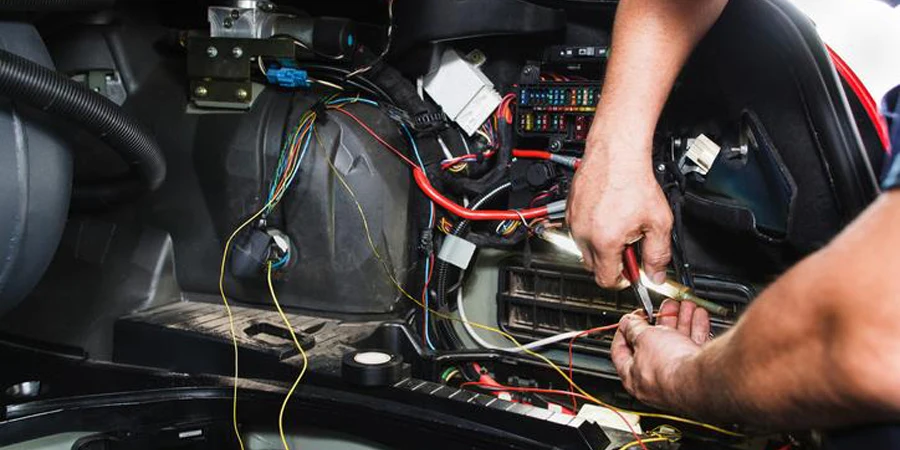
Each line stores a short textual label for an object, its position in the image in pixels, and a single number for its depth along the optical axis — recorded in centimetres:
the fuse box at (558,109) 161
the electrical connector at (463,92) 177
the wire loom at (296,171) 179
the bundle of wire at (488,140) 176
